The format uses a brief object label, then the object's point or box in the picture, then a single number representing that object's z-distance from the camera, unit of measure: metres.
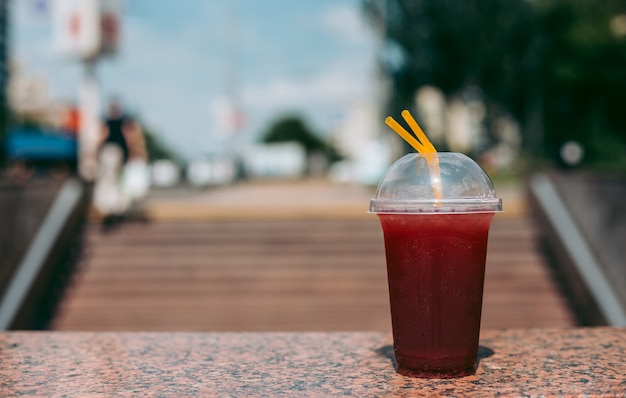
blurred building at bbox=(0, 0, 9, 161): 33.78
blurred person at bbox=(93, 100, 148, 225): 11.50
